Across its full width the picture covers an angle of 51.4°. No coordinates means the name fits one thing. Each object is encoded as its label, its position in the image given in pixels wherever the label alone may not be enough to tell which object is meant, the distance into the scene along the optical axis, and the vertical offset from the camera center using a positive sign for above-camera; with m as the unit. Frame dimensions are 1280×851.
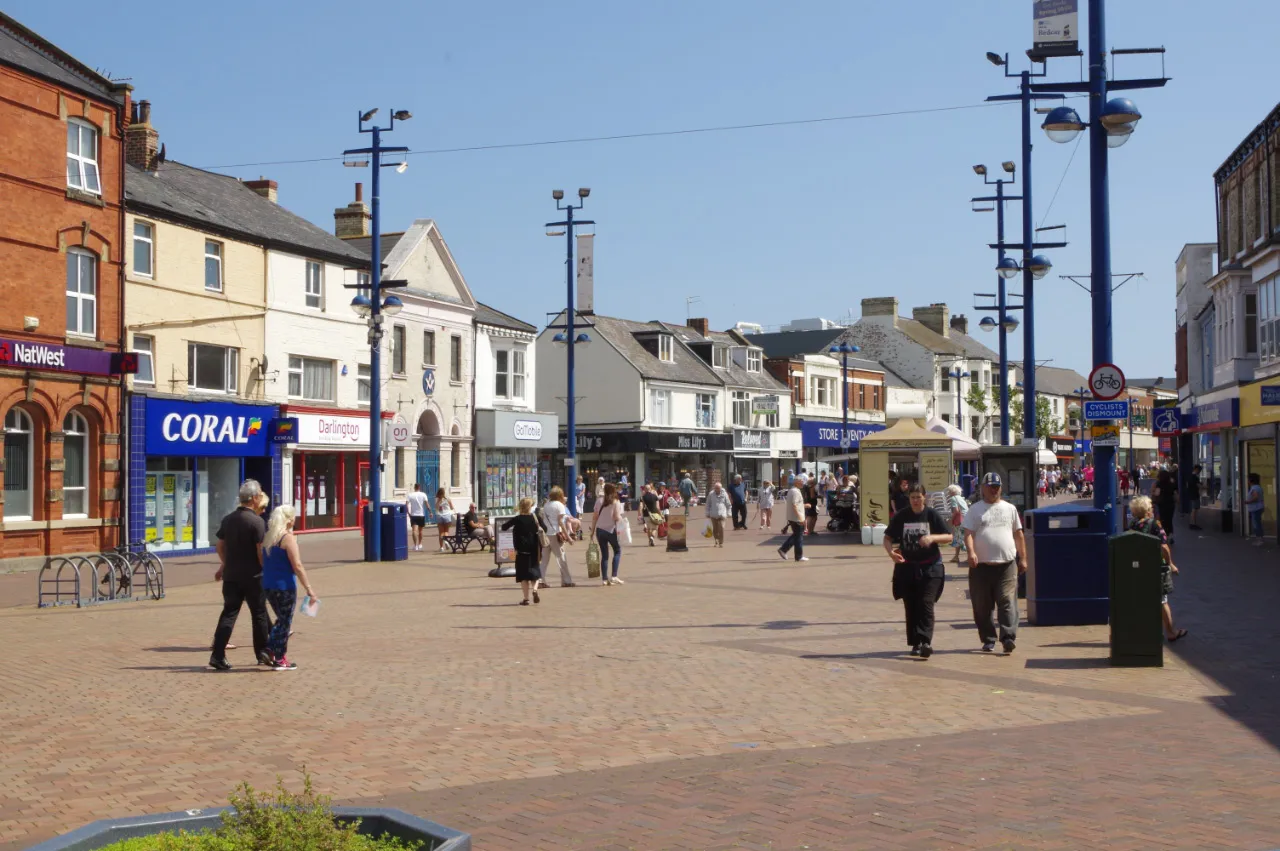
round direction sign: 14.90 +1.01
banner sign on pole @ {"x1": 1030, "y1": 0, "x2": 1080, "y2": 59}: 16.39 +5.48
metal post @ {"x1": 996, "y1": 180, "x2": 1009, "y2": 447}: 33.22 +4.91
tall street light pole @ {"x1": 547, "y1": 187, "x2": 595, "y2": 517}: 38.88 +5.82
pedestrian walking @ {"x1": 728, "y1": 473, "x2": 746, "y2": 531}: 41.03 -0.83
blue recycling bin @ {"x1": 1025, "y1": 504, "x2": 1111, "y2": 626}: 14.43 -1.03
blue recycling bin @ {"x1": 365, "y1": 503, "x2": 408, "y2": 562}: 27.80 -1.17
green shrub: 4.48 -1.22
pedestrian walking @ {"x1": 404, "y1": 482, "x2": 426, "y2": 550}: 32.19 -0.87
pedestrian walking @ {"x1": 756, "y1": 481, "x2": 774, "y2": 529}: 41.22 -0.98
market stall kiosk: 29.62 +0.29
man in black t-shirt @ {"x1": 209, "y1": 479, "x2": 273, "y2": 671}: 12.46 -0.88
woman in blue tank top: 12.27 -0.94
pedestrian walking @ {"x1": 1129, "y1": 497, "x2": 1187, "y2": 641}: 13.02 -0.63
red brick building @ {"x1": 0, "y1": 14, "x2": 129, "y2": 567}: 26.11 +3.69
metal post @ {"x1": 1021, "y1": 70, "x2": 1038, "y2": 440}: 28.78 +3.97
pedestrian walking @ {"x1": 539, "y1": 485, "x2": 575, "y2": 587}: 21.28 -0.85
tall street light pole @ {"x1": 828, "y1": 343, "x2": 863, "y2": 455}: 60.92 +4.58
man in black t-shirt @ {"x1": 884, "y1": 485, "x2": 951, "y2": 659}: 12.55 -0.91
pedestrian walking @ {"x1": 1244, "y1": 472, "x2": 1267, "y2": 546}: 29.84 -0.79
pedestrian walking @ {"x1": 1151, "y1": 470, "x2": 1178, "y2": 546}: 30.72 -0.58
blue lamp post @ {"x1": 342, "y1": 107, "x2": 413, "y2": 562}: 28.05 +3.33
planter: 4.77 -1.30
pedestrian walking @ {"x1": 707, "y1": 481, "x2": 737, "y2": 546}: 31.98 -0.91
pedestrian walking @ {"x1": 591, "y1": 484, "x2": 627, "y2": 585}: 21.59 -0.84
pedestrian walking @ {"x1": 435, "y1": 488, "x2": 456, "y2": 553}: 31.84 -0.94
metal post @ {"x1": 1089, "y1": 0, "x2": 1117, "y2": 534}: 15.05 +2.75
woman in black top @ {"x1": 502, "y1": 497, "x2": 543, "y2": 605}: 18.27 -1.04
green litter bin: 11.76 -1.17
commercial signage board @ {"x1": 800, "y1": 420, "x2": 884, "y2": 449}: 74.88 +2.27
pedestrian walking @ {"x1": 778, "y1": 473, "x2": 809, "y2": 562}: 26.16 -0.88
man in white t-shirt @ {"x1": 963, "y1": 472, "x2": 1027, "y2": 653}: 12.87 -0.87
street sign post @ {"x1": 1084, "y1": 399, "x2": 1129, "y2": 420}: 14.81 +0.70
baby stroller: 36.22 -1.11
